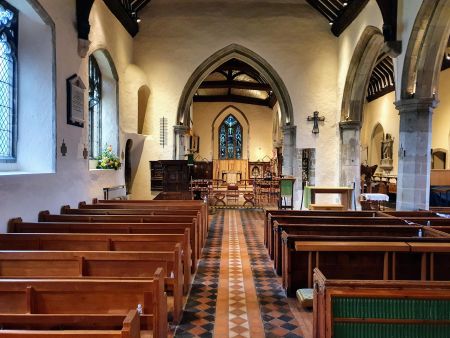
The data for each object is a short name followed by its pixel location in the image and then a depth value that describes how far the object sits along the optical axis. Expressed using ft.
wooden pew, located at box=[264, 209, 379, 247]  19.60
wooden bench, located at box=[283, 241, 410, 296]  12.73
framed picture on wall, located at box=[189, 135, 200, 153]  67.94
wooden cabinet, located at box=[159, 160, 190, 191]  31.94
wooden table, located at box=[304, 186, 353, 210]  28.35
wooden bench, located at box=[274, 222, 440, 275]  15.15
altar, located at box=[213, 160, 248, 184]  73.51
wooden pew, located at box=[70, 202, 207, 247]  18.47
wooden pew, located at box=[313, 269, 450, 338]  7.05
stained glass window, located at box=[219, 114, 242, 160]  75.82
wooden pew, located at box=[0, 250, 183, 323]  9.96
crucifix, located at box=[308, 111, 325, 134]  39.19
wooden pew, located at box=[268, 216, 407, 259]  17.37
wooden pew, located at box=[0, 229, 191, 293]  12.19
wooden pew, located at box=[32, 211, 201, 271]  14.39
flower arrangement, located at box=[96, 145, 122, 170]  27.77
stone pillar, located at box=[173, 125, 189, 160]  39.50
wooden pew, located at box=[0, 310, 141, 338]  4.82
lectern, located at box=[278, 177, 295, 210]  32.68
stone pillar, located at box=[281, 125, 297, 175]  40.42
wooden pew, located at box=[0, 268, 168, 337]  7.30
